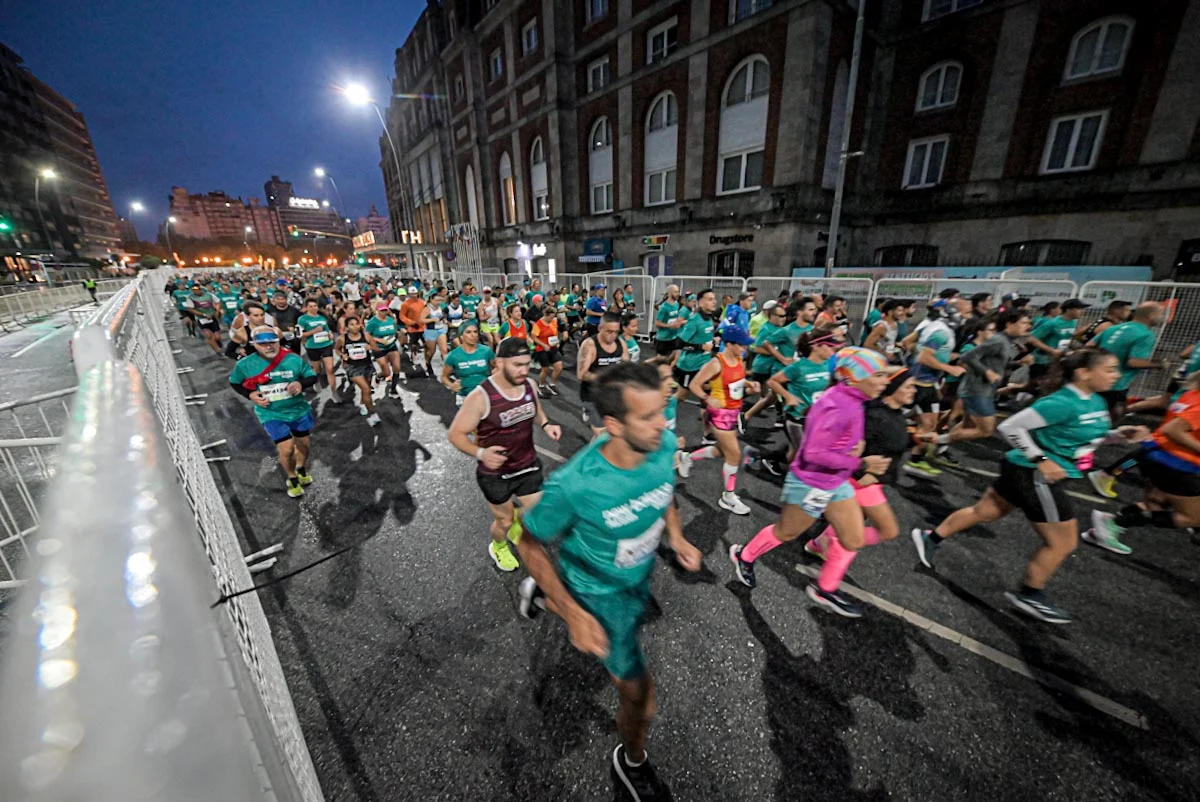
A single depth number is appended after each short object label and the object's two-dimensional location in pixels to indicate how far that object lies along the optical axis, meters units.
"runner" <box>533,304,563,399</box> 9.52
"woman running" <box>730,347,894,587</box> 3.23
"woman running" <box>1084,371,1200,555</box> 3.79
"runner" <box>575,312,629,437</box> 5.89
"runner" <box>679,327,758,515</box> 4.94
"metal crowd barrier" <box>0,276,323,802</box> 0.45
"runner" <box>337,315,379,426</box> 7.94
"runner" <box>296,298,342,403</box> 8.62
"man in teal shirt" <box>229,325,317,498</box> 5.23
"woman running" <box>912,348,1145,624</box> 3.29
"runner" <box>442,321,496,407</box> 5.80
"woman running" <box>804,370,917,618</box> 3.43
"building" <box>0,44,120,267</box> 57.56
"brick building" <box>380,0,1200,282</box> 14.32
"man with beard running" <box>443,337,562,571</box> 3.83
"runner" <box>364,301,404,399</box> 8.81
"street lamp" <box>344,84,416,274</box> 17.06
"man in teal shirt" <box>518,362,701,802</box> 2.14
